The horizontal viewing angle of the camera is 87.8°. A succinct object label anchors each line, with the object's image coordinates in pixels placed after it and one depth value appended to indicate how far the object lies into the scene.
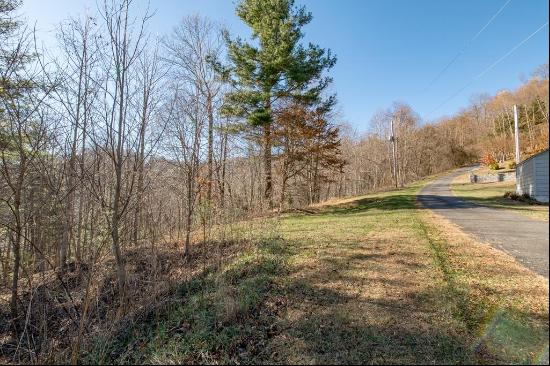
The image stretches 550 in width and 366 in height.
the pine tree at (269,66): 13.33
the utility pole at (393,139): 22.55
